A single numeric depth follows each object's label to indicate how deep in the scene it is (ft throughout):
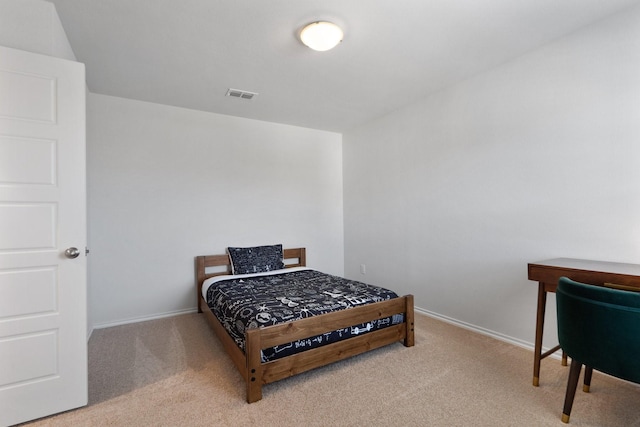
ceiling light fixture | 6.77
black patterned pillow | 11.82
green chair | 4.46
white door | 5.34
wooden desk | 5.30
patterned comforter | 6.86
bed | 6.08
